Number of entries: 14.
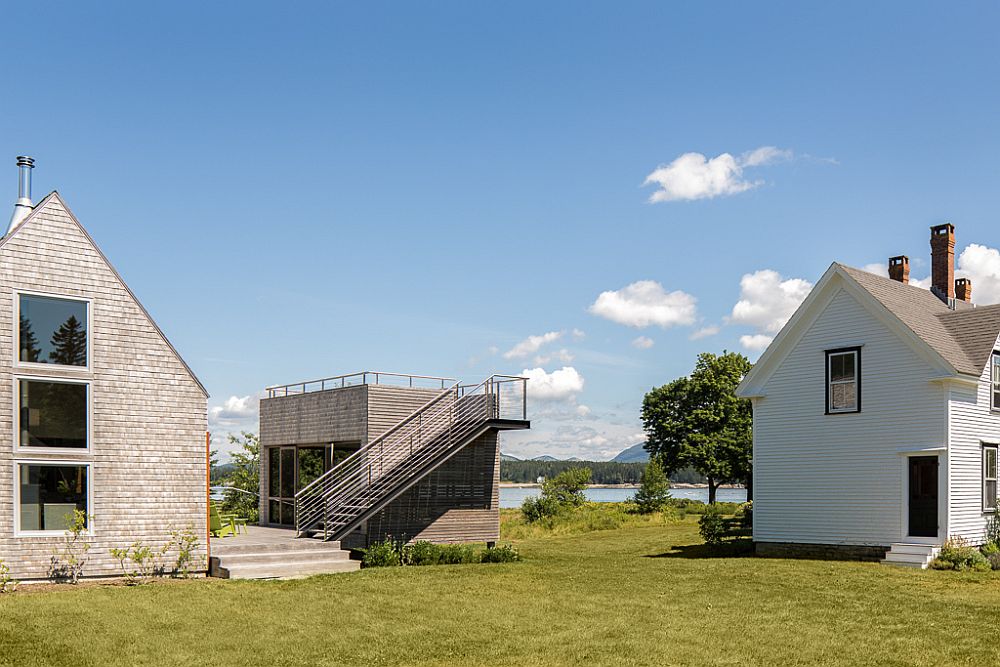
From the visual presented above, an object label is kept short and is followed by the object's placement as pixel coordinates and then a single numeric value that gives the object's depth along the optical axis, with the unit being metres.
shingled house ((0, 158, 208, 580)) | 17.20
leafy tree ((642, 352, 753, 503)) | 55.69
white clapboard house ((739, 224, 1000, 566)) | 23.08
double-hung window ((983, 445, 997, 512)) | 24.22
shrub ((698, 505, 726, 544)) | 26.22
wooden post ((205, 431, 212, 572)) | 19.19
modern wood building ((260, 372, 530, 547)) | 23.36
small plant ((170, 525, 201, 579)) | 18.72
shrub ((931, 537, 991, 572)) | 21.81
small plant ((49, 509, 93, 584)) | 17.25
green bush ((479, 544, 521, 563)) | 22.92
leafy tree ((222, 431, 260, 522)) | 35.94
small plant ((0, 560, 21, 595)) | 16.43
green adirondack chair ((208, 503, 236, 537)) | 22.53
